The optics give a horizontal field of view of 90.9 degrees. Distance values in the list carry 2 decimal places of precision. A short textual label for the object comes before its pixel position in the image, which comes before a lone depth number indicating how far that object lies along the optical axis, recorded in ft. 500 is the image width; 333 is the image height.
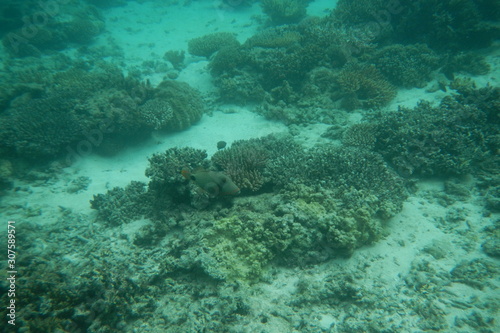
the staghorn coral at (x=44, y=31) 48.37
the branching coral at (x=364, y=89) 27.84
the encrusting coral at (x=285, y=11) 54.08
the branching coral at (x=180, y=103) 29.32
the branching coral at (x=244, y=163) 16.11
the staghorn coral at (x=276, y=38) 36.27
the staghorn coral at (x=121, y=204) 18.62
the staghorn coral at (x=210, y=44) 45.73
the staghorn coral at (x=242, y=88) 32.35
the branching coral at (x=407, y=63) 29.45
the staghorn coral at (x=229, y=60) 34.37
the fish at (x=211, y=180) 12.18
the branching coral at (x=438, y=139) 18.35
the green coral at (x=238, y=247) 12.17
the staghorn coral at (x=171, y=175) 15.97
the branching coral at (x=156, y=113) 27.19
